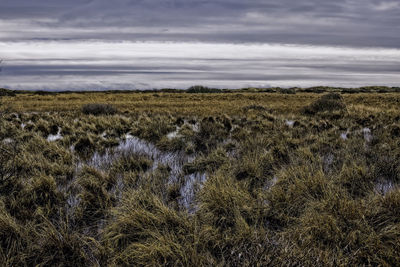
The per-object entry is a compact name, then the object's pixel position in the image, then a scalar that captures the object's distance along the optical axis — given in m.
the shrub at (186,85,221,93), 52.54
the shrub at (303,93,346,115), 17.08
